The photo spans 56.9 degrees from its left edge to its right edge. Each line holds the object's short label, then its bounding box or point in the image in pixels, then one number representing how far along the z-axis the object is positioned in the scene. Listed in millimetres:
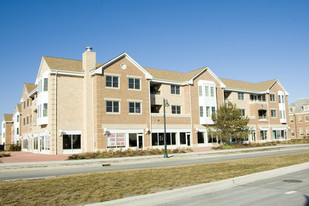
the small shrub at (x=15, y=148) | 48469
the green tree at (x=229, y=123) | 38188
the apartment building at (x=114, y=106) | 32812
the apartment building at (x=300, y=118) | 71938
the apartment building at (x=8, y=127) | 70562
